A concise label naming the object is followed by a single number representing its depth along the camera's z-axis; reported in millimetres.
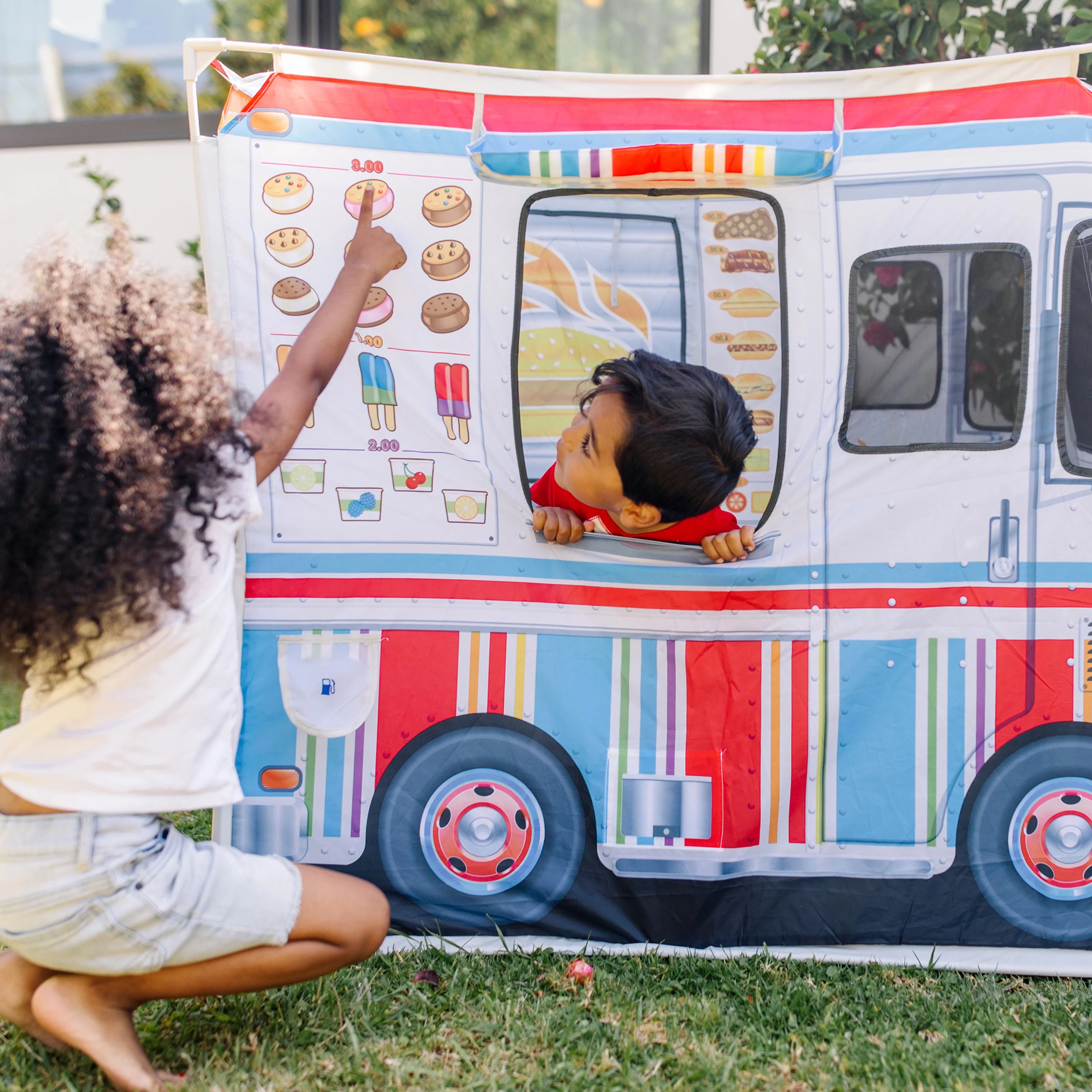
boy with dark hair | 1987
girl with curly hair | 1377
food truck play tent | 2033
